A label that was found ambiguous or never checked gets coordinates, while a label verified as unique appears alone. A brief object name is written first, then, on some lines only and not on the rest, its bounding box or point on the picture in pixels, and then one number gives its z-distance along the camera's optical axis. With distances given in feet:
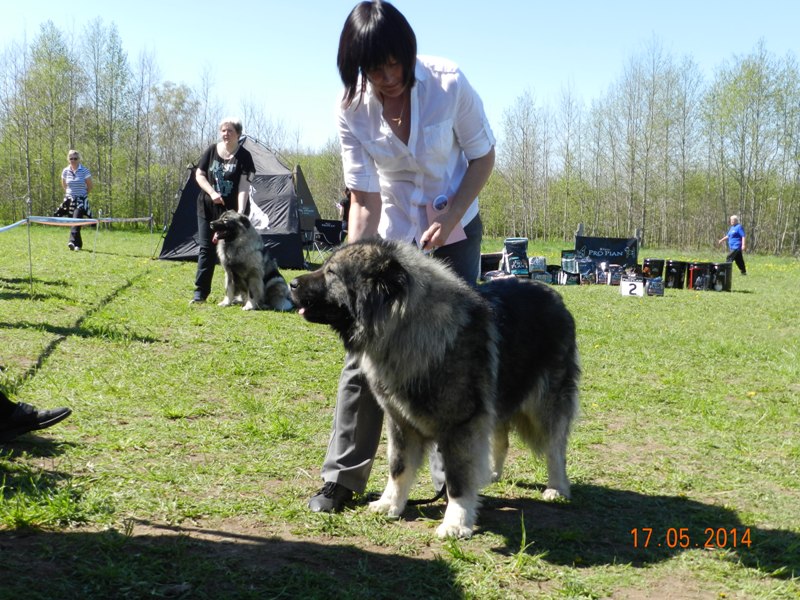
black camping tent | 47.60
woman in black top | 27.81
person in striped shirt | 49.96
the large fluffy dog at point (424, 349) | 8.85
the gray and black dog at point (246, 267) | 29.22
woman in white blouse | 9.18
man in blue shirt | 66.13
